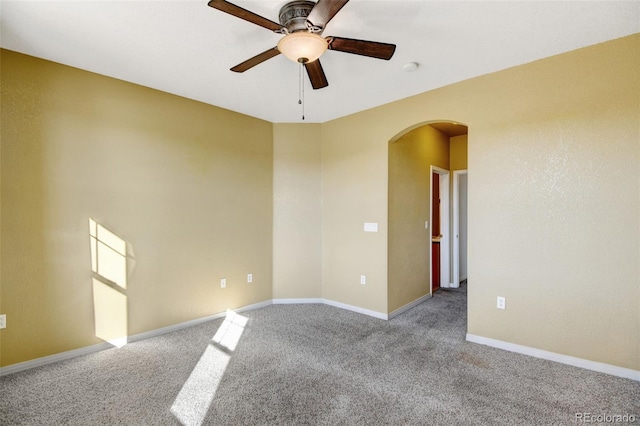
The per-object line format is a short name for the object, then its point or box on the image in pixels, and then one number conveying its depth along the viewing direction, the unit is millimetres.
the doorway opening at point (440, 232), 5434
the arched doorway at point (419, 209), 4027
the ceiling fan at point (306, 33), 1672
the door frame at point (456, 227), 5473
